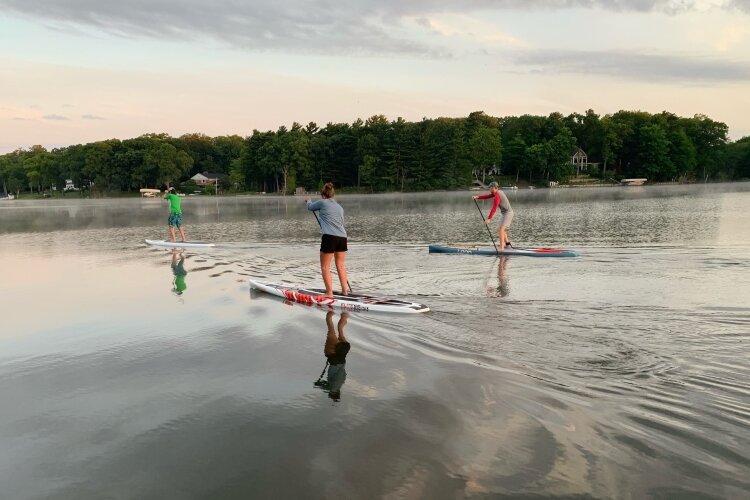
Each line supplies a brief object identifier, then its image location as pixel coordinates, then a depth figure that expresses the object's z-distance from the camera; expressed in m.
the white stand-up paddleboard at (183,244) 23.91
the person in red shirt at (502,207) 19.75
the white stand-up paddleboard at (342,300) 11.13
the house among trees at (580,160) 143.50
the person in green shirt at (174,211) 24.56
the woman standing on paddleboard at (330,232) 12.05
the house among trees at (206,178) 149.25
